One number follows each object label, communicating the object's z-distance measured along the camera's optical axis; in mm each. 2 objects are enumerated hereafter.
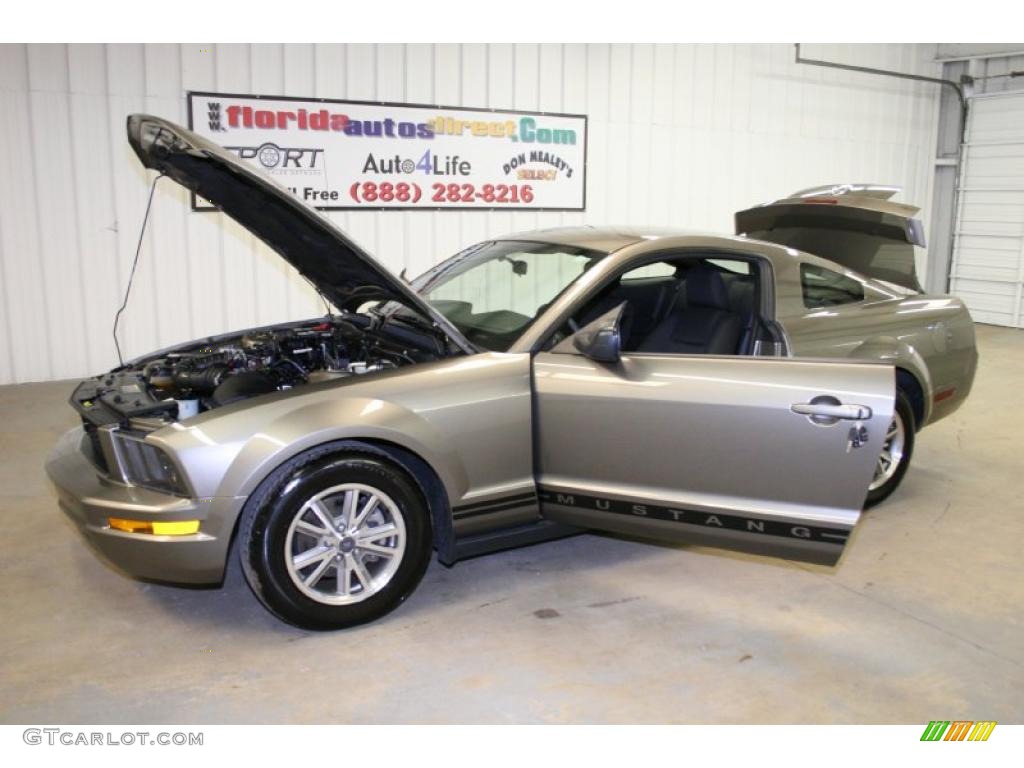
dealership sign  8000
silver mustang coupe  3166
